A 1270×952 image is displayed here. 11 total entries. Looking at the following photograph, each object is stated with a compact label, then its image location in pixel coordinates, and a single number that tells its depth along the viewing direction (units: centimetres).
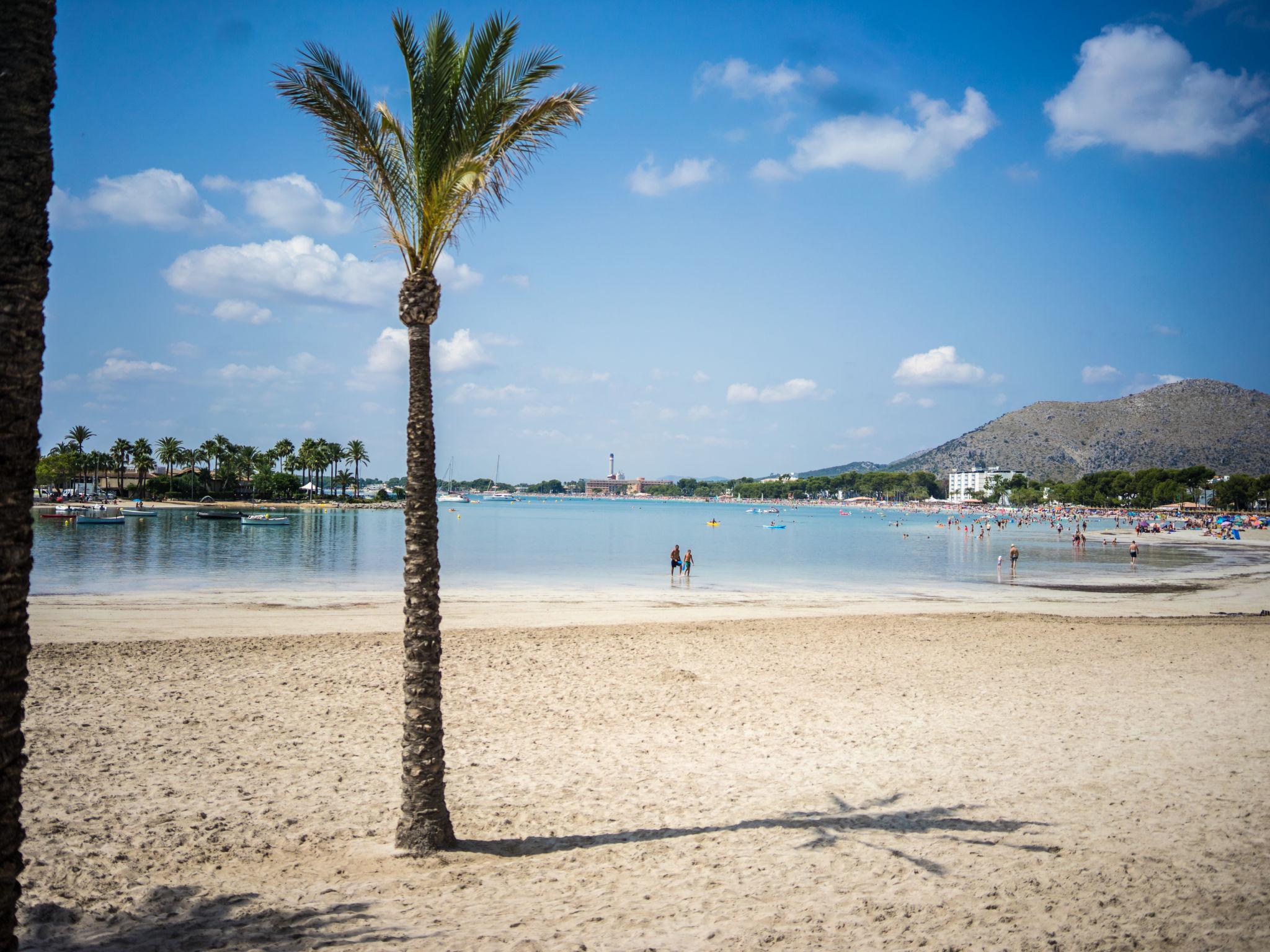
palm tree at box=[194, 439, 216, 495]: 13875
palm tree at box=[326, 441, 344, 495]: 16000
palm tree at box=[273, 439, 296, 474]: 15062
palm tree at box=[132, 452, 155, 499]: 12225
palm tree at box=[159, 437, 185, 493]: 13612
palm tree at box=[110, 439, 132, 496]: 12688
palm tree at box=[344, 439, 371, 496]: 16688
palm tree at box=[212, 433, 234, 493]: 13888
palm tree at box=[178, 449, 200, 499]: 13950
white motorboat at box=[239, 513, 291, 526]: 8138
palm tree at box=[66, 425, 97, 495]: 12850
